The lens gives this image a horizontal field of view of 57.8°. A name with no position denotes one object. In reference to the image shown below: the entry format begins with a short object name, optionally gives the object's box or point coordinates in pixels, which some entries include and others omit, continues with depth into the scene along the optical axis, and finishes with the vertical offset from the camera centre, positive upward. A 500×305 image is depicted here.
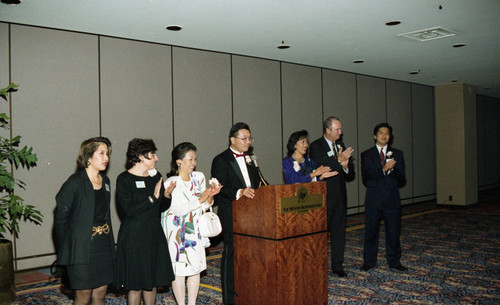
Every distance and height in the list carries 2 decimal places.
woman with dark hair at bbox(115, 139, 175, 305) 3.44 -0.53
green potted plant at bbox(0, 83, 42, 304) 4.64 -0.43
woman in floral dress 3.77 -0.50
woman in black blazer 3.18 -0.47
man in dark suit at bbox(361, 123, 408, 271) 5.63 -0.51
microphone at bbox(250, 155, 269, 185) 4.10 -0.05
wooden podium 3.62 -0.72
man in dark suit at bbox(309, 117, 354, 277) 5.44 -0.41
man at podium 4.11 -0.17
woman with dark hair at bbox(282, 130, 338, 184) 5.11 -0.04
